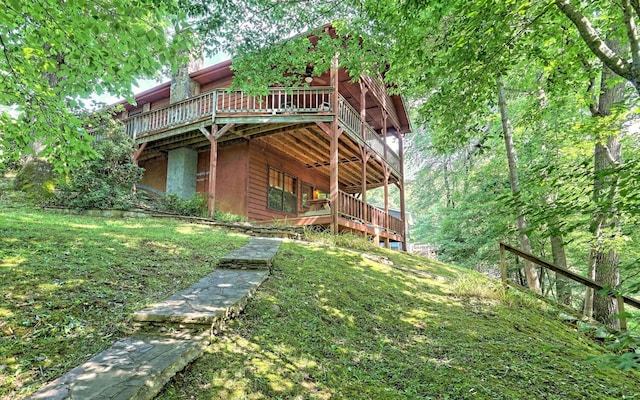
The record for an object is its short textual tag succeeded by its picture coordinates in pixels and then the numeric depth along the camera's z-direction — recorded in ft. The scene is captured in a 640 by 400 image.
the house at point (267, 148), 32.83
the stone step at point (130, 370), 5.97
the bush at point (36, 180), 29.66
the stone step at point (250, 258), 15.21
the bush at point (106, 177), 27.76
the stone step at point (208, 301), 9.02
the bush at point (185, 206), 32.41
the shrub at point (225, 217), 31.87
